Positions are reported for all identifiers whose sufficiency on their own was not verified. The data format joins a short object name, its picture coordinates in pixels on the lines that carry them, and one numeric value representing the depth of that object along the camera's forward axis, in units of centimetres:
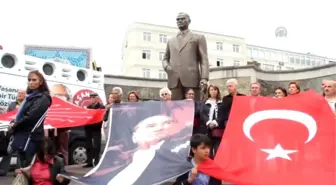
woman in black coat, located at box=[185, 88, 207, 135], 677
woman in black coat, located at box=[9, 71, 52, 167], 520
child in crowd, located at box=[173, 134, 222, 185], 423
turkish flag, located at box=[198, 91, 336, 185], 457
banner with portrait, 516
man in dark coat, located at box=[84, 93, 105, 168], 917
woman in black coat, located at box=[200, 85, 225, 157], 682
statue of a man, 782
